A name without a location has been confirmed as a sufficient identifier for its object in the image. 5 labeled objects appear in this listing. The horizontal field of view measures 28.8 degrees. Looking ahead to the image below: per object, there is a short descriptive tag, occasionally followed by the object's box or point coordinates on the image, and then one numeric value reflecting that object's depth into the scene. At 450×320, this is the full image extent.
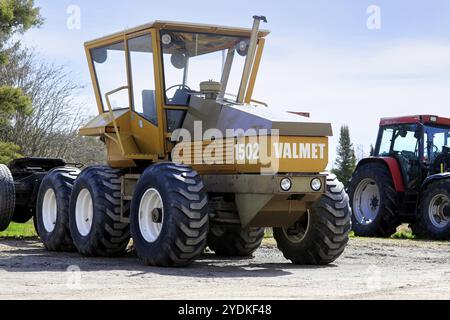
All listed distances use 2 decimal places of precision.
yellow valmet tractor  10.38
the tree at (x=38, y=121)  31.42
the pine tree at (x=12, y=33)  23.30
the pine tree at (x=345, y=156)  65.41
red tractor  18.64
